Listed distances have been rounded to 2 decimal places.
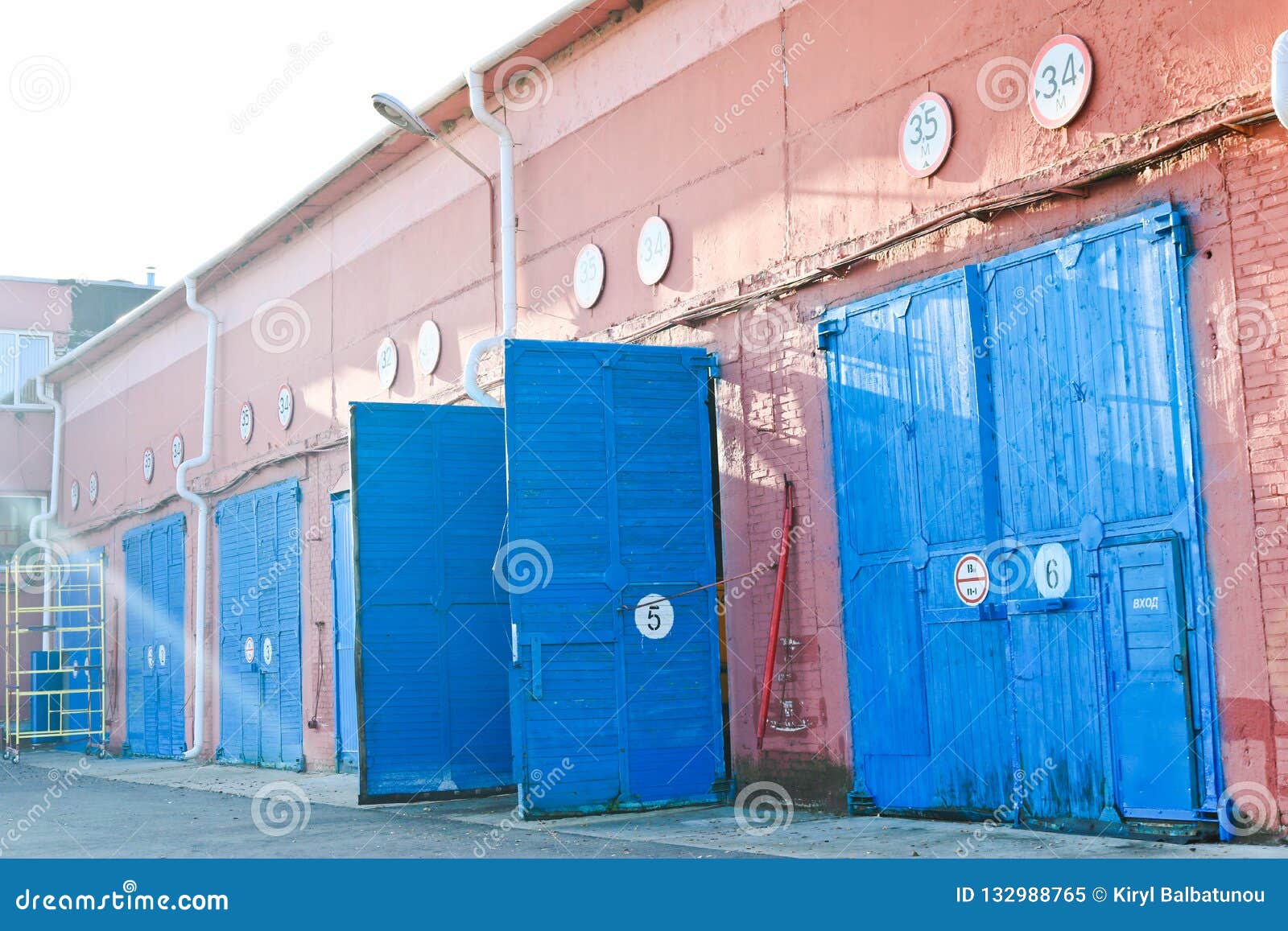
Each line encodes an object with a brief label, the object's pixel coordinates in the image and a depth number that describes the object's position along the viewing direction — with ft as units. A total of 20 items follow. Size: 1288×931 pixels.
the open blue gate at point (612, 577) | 34.47
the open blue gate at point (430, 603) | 39.73
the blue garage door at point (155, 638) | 72.38
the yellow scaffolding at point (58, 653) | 81.51
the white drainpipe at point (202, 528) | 67.41
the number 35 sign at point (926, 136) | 30.73
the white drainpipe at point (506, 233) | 43.91
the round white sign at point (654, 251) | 39.11
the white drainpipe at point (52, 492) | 88.79
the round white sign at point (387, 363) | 52.65
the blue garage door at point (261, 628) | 59.57
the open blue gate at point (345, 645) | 52.85
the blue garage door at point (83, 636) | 83.10
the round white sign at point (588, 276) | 41.60
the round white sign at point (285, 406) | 61.00
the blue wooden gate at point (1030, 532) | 25.82
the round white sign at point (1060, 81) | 27.76
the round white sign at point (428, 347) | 49.65
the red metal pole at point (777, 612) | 34.47
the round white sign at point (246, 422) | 65.10
